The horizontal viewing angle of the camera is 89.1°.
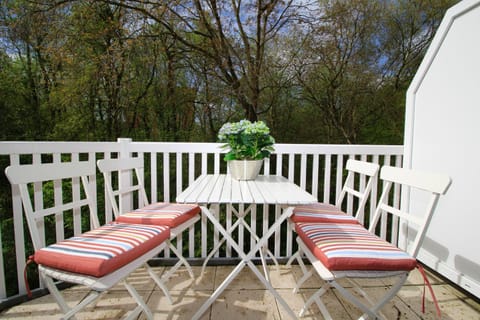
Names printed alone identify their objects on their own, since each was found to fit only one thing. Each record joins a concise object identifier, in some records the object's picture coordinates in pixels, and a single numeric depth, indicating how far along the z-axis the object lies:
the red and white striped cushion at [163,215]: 1.57
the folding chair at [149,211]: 1.58
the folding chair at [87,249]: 1.04
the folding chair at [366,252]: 1.10
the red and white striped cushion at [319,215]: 1.64
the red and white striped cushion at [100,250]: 1.04
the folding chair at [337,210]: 1.65
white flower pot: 1.74
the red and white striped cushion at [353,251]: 1.10
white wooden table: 1.25
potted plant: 1.70
